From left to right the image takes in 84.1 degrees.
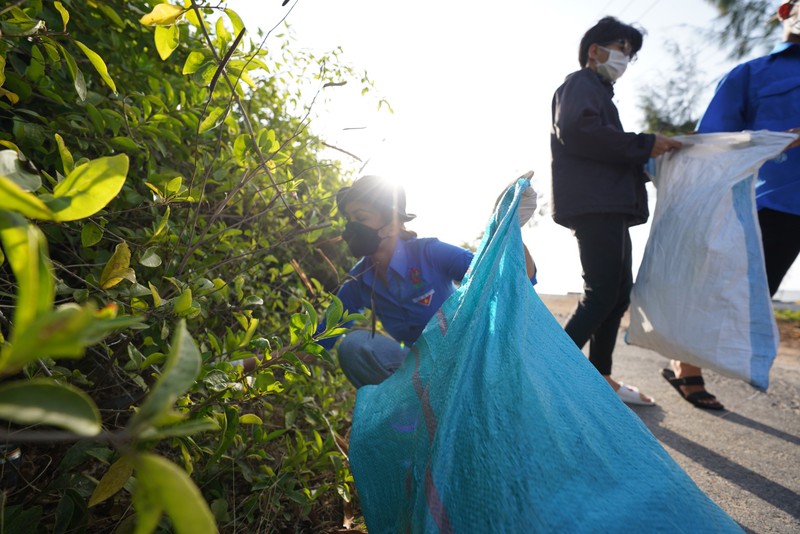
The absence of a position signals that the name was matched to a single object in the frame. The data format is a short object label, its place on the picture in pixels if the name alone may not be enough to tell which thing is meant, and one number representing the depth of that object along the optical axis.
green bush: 0.27
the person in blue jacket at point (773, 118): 1.88
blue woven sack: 0.60
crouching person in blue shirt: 1.61
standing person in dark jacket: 1.80
